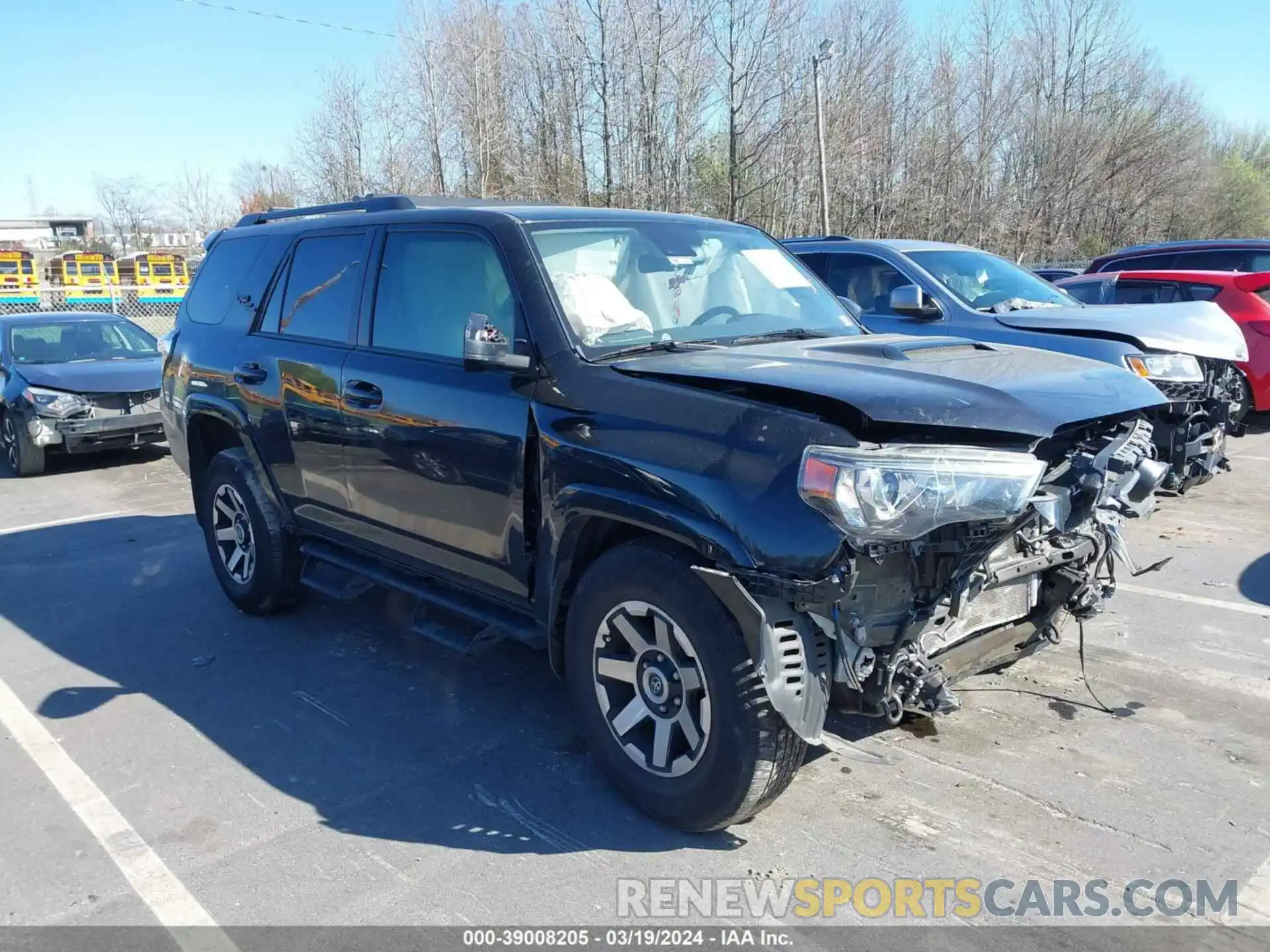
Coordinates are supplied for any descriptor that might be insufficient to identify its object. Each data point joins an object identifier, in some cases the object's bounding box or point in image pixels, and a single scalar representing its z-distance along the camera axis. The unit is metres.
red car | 10.05
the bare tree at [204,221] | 62.86
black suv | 2.82
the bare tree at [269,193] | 40.33
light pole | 22.36
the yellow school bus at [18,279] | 30.20
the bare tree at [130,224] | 75.88
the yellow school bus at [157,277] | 32.72
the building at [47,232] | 79.19
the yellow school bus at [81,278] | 28.73
